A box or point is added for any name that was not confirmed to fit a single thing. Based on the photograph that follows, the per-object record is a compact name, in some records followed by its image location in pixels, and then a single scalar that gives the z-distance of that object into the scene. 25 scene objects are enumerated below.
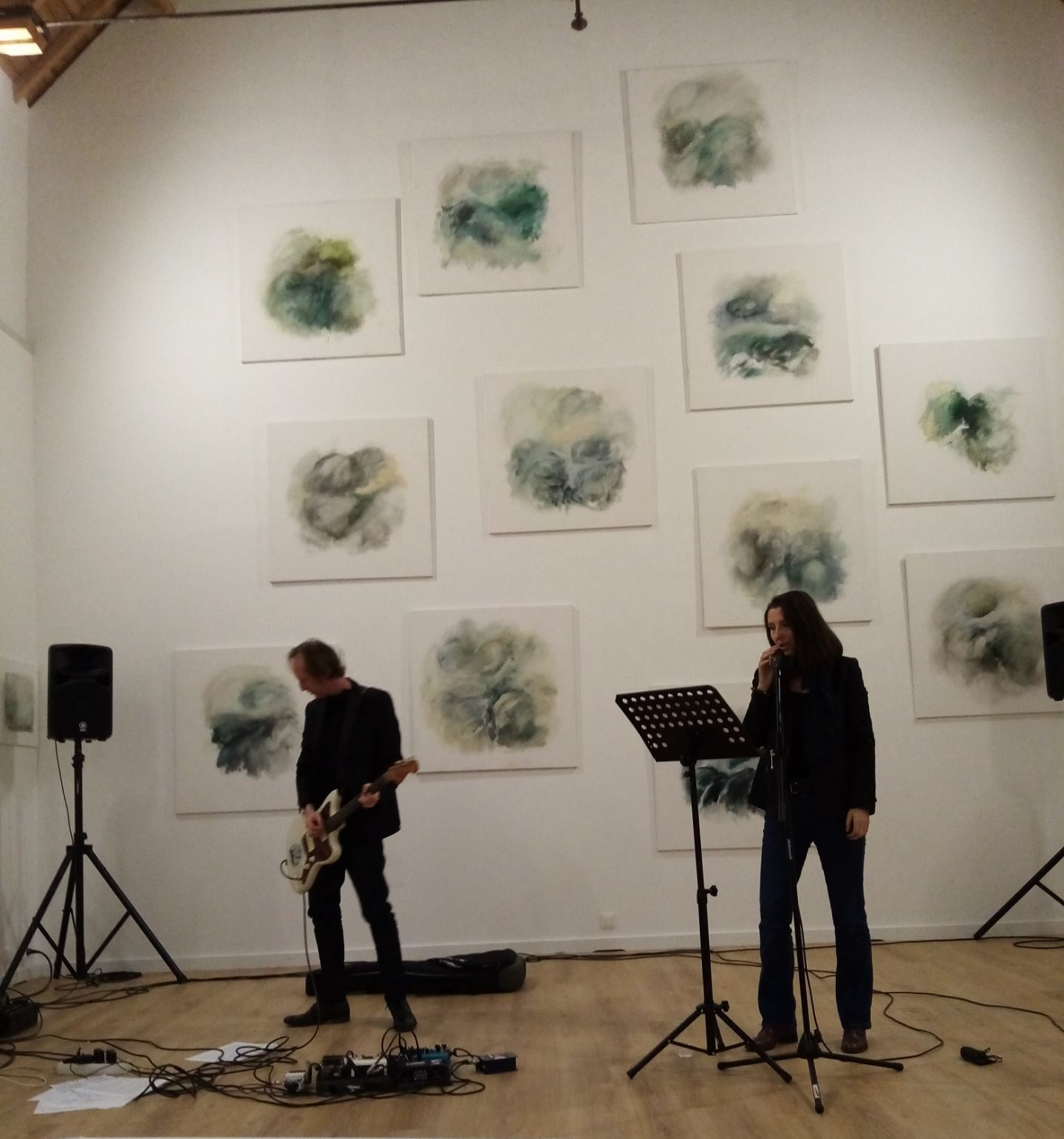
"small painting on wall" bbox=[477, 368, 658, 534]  6.77
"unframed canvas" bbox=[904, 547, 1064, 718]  6.57
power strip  4.15
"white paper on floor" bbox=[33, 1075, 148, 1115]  3.76
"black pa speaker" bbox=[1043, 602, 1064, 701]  6.02
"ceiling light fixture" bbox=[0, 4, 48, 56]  5.60
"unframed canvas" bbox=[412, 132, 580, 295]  7.00
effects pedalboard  3.77
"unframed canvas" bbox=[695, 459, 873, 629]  6.66
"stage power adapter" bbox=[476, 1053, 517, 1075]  3.97
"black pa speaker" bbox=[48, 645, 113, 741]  6.14
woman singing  4.04
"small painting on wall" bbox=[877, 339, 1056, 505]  6.73
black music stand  3.76
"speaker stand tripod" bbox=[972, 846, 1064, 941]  5.94
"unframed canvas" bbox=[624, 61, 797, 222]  7.04
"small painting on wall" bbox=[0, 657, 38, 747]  6.31
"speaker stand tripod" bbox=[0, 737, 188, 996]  6.09
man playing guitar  4.73
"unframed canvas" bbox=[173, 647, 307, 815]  6.60
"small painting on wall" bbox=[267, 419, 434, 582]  6.77
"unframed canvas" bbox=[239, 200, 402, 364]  6.99
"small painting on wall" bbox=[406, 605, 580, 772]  6.59
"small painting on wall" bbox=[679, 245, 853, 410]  6.84
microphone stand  3.57
